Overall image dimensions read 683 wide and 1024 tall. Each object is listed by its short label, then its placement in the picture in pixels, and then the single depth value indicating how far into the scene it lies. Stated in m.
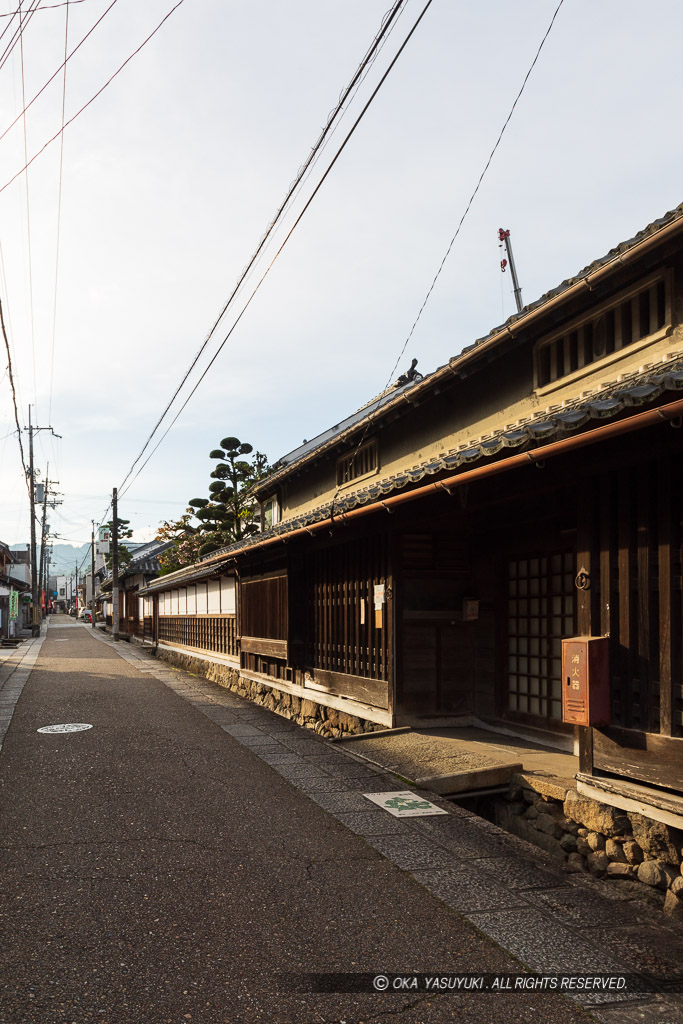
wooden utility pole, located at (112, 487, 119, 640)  47.72
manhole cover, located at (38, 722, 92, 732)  12.21
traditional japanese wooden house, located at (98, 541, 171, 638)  43.78
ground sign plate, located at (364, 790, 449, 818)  7.32
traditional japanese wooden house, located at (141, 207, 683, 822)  6.13
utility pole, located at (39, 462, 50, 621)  75.25
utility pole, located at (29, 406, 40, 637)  46.78
